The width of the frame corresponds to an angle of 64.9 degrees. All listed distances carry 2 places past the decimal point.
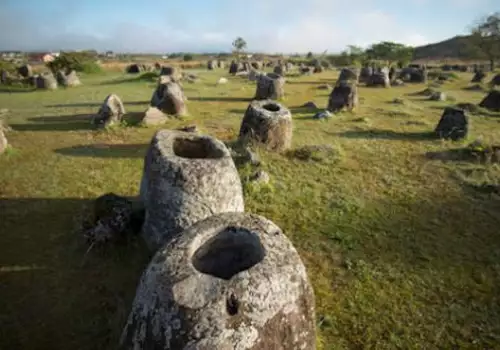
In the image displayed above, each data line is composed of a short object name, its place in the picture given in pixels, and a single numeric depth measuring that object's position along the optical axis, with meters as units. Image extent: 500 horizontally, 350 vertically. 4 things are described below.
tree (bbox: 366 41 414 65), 61.67
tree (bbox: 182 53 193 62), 74.70
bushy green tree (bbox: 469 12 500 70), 52.69
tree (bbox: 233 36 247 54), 80.06
